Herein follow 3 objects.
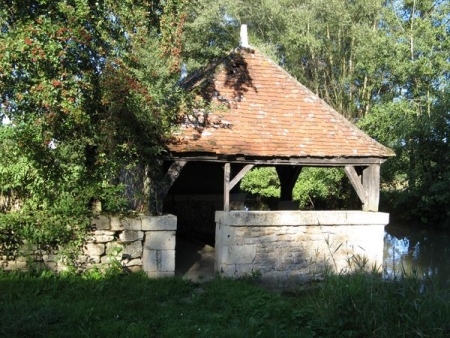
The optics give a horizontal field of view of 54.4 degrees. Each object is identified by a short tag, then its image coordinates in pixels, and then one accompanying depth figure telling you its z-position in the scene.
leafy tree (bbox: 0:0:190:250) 5.48
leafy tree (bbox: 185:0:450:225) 13.99
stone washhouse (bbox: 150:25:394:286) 6.26
